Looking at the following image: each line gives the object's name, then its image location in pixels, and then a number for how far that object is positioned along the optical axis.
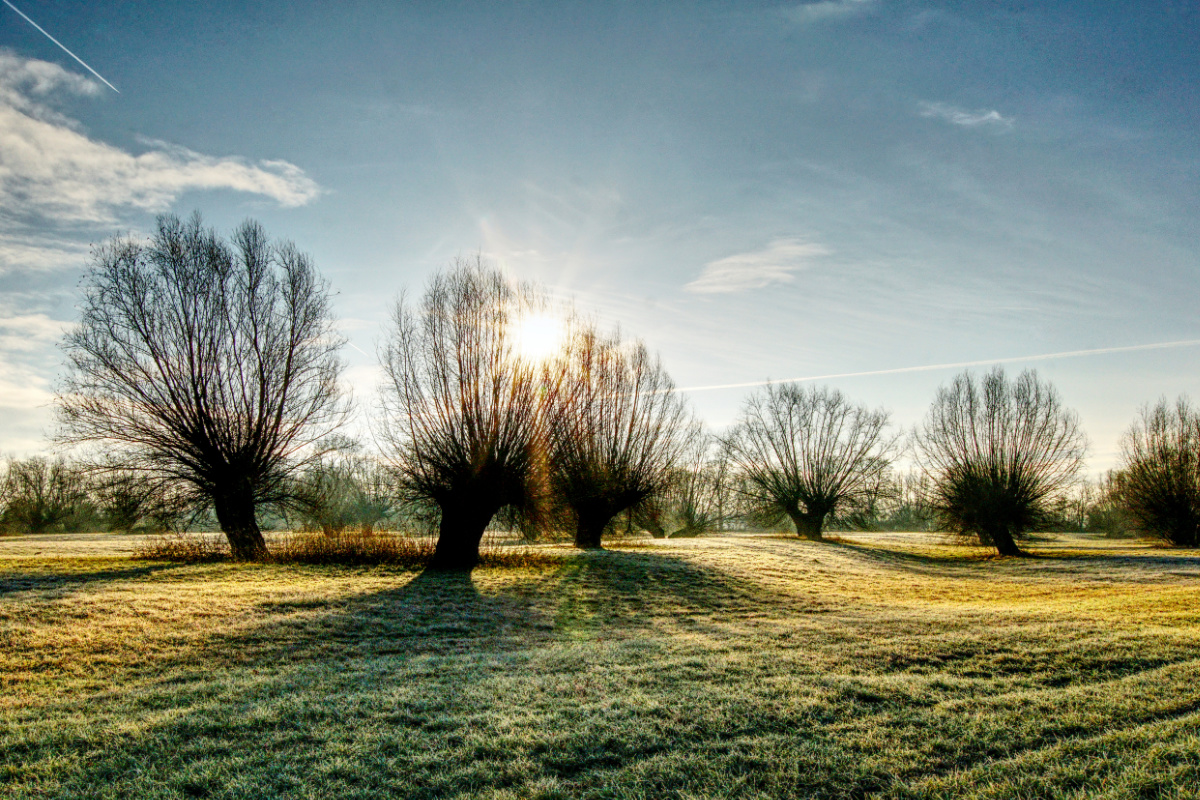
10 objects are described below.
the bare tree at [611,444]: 25.93
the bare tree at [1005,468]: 33.25
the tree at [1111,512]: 47.31
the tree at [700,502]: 40.44
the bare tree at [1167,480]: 40.25
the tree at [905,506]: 37.65
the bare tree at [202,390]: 18.77
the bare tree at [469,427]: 16.91
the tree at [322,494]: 19.69
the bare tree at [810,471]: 42.34
